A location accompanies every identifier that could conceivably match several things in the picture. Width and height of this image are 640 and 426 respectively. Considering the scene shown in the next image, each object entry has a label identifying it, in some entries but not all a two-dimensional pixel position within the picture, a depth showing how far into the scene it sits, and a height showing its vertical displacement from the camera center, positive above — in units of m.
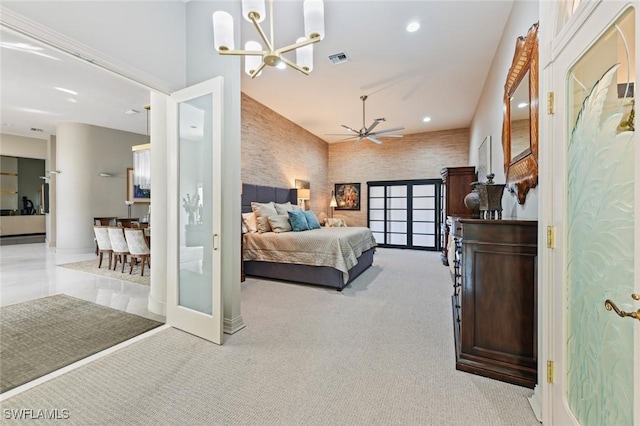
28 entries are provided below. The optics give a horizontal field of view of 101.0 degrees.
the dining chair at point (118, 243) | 4.73 -0.58
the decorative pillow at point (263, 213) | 4.61 -0.03
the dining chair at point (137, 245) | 4.36 -0.57
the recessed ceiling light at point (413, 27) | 3.09 +2.21
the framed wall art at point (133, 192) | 7.71 +0.56
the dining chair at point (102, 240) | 5.06 -0.56
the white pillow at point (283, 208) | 5.09 +0.07
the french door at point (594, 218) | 0.92 -0.03
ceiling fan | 5.24 +1.61
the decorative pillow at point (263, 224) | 4.59 -0.23
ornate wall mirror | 2.06 +0.84
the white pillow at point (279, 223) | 4.59 -0.21
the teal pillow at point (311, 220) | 5.19 -0.18
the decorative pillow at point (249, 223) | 4.62 -0.21
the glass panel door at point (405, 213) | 7.64 -0.05
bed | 3.87 -0.69
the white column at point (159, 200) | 2.96 +0.12
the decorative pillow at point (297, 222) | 4.79 -0.19
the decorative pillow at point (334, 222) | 7.40 -0.30
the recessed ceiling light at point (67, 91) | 4.76 +2.23
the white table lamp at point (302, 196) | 6.86 +0.41
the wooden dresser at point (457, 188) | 5.31 +0.48
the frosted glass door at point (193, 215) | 2.43 -0.04
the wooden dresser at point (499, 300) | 1.82 -0.64
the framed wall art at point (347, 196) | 8.52 +0.51
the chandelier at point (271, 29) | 1.63 +1.21
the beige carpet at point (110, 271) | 4.47 -1.13
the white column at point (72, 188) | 6.77 +0.60
